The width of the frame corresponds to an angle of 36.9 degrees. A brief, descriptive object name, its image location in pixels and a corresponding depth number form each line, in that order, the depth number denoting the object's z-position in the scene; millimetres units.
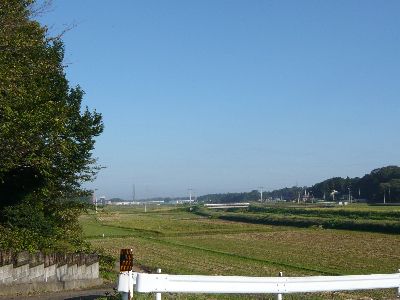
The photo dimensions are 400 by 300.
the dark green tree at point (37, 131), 14086
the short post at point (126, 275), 7742
